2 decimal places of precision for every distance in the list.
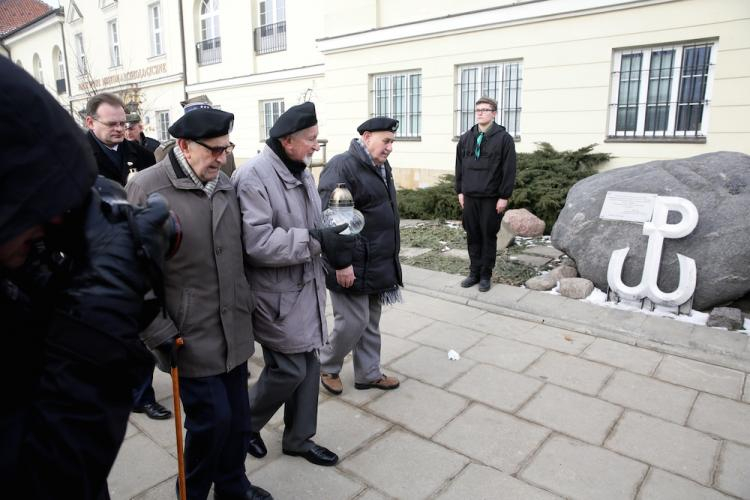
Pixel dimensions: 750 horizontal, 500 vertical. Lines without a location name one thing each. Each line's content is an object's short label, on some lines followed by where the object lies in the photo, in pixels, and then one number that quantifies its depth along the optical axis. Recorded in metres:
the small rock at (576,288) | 5.70
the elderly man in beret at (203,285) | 2.22
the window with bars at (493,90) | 10.52
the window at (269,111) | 16.36
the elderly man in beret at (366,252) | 3.58
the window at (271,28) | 15.78
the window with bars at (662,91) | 8.52
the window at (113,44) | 22.92
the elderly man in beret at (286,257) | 2.59
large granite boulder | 5.06
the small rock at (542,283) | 6.03
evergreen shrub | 8.69
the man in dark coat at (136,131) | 4.67
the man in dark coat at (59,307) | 0.84
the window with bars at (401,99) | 12.21
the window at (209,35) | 17.98
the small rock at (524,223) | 8.41
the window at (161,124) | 20.81
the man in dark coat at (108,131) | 3.68
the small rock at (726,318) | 4.81
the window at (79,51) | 24.22
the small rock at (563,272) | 6.15
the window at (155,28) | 20.28
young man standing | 6.10
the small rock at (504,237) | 7.86
